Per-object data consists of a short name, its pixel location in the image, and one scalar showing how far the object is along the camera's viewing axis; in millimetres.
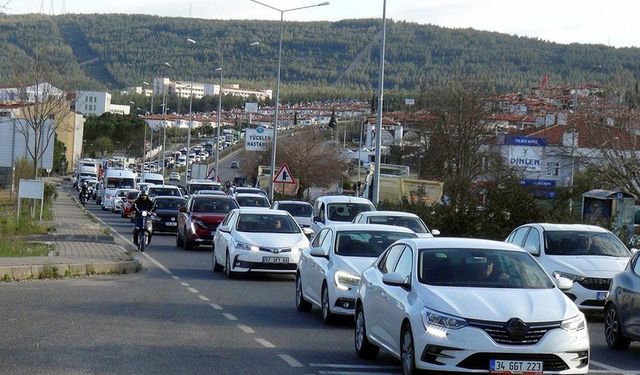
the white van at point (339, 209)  34094
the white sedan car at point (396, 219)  27891
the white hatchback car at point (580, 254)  19062
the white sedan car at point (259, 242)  25188
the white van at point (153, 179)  76606
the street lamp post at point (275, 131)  60262
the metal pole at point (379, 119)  41675
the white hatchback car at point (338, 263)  17031
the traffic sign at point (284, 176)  51625
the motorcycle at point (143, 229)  33781
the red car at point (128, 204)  61981
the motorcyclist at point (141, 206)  33750
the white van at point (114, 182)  74000
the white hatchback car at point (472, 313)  11180
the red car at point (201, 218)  36094
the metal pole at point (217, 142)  77362
